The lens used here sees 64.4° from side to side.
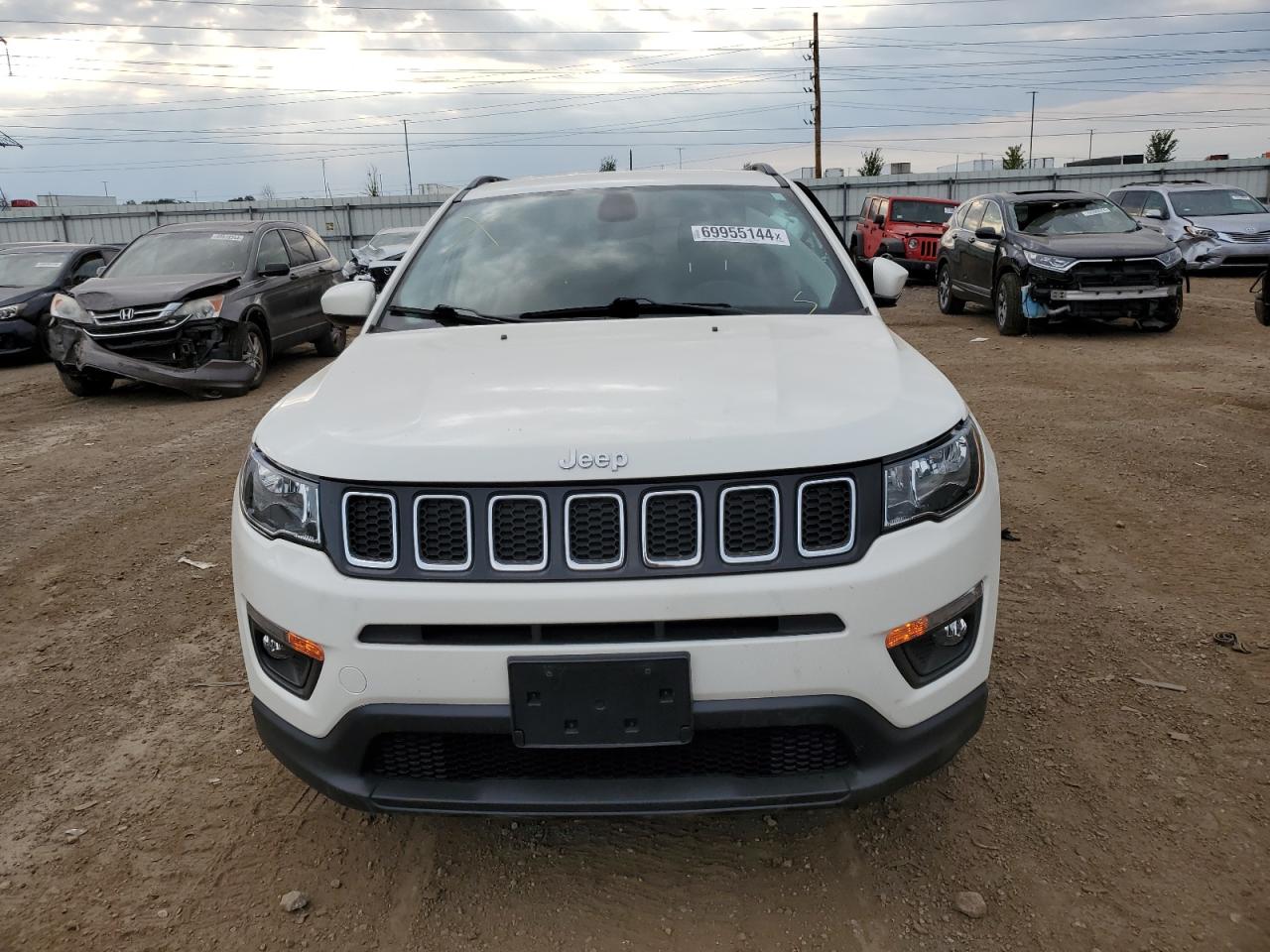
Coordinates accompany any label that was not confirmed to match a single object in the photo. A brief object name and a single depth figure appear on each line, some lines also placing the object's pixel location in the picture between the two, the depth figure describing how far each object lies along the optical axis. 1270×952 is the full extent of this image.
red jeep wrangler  19.36
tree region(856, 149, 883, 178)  68.00
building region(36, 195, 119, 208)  40.28
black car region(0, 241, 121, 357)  12.78
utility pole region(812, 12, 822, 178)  39.34
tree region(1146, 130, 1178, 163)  61.69
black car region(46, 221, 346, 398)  9.65
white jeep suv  2.04
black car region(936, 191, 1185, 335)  10.98
